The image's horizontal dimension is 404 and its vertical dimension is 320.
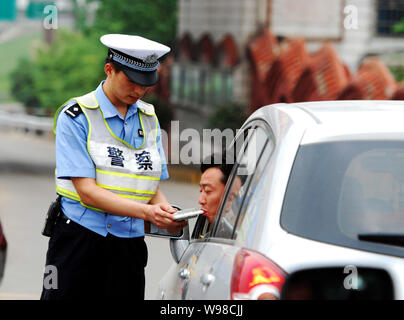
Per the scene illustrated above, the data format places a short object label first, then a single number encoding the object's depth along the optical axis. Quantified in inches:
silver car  249.6
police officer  360.5
